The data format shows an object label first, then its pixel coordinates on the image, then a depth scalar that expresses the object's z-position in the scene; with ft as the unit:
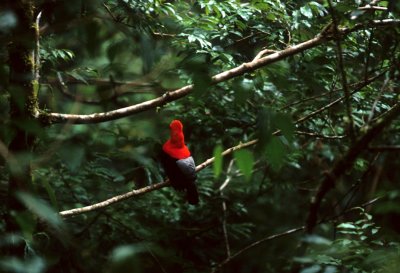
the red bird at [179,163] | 49.28
